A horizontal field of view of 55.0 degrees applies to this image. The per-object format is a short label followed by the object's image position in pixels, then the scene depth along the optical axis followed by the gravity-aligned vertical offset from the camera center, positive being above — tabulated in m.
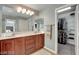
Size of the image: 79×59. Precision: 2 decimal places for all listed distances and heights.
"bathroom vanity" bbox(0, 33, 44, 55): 1.45 -0.33
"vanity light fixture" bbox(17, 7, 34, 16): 1.58 +0.35
